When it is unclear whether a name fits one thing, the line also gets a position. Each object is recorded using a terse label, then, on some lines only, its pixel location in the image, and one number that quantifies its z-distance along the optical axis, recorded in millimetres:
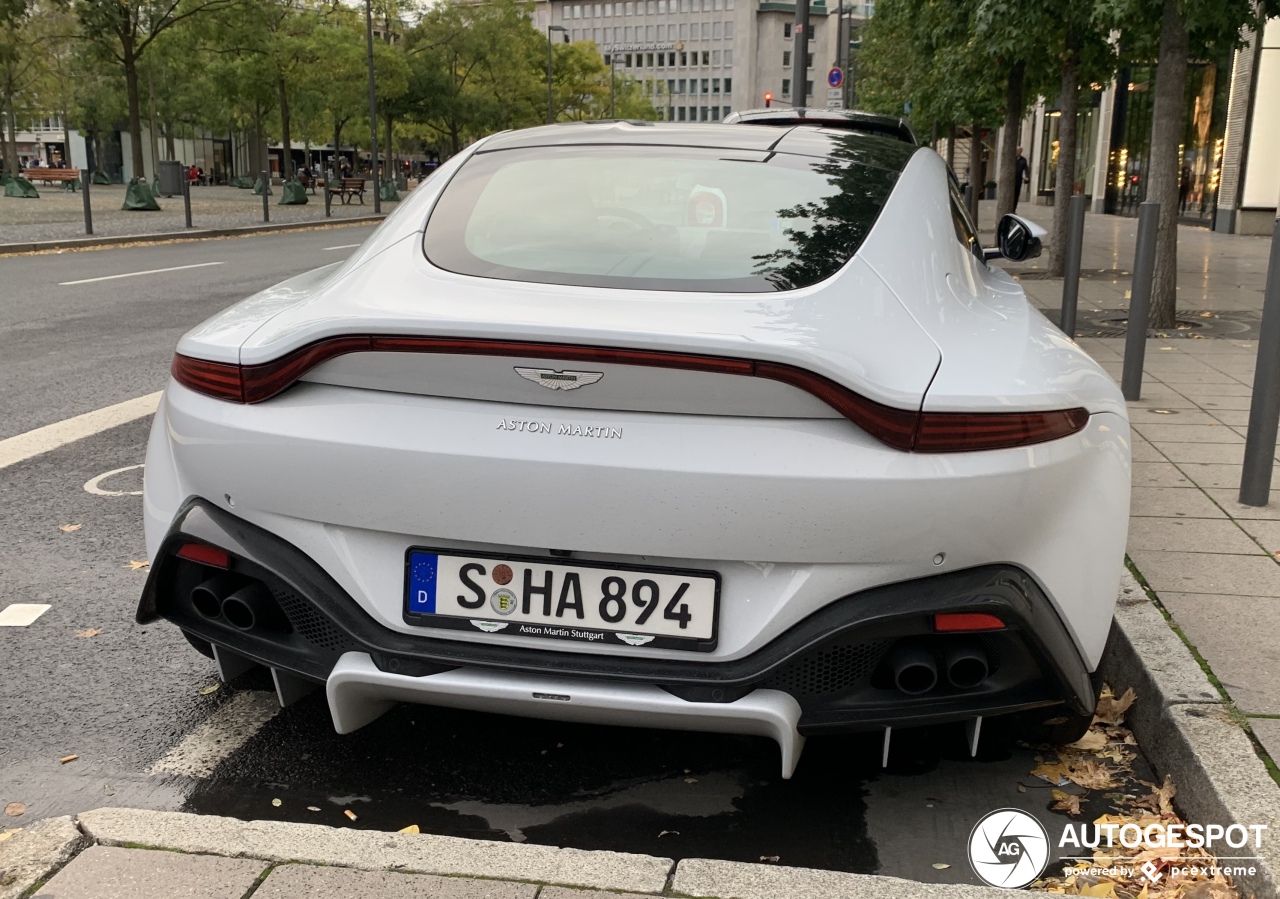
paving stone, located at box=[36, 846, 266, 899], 2248
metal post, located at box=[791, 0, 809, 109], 24734
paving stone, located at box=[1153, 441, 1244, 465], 5742
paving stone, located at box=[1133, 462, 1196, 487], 5289
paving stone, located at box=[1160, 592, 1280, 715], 3154
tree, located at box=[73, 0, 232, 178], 28844
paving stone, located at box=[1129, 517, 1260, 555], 4359
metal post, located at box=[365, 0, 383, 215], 37031
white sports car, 2357
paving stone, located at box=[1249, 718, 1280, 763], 2811
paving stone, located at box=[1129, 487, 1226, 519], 4789
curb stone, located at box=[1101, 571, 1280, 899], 2543
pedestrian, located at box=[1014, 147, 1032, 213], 44781
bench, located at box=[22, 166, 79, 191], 50031
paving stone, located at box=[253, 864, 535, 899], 2244
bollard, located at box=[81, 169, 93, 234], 20348
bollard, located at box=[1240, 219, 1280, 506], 4684
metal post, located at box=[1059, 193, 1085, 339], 8602
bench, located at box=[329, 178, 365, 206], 40344
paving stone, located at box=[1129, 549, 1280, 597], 3932
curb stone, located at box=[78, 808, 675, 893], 2309
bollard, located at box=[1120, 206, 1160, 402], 6758
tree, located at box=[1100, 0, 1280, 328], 9781
